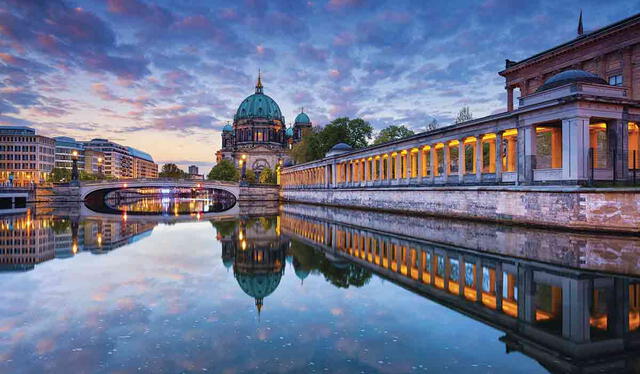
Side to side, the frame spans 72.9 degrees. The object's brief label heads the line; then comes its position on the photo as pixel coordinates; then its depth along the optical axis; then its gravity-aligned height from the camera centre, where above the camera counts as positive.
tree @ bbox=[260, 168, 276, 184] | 123.38 +2.67
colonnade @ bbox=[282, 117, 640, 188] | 23.77 +2.14
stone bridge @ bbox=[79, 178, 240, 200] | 82.25 +0.54
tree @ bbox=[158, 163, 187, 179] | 155.01 +5.75
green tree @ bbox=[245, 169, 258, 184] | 124.00 +2.98
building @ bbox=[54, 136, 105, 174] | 159.62 +12.78
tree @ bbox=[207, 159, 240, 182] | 129.50 +4.38
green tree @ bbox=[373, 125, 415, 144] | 80.62 +9.91
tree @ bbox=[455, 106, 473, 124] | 70.38 +11.35
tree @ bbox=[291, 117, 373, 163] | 81.06 +9.58
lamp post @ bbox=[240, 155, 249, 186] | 88.95 +0.89
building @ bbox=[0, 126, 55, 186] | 128.75 +9.98
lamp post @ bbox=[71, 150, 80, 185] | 83.05 +3.07
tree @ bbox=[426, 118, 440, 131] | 75.84 +10.61
